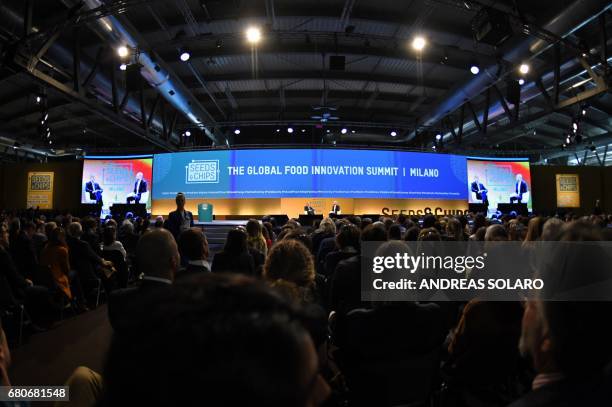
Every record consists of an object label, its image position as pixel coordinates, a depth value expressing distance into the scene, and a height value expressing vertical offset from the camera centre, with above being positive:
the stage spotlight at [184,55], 7.39 +3.46
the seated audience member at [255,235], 4.18 -0.22
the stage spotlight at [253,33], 6.49 +3.47
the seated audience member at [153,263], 1.98 -0.28
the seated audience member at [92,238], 5.23 -0.34
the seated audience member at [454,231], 4.01 -0.14
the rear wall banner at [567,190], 15.42 +1.37
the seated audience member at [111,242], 5.33 -0.41
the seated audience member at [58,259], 4.10 -0.52
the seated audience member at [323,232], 4.96 -0.21
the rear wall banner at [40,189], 15.24 +1.15
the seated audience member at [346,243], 3.31 -0.24
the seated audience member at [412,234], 4.06 -0.18
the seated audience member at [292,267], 2.14 -0.31
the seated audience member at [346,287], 2.61 -0.52
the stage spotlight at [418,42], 6.86 +3.54
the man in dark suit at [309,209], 10.94 +0.28
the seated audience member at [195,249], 2.68 -0.25
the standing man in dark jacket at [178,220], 4.59 -0.05
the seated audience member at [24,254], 4.33 -0.50
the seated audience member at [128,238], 6.37 -0.41
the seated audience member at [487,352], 1.85 -0.72
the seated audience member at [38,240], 5.39 -0.40
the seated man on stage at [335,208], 11.44 +0.32
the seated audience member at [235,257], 2.90 -0.34
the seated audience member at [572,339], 0.73 -0.27
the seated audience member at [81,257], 4.64 -0.56
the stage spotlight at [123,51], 6.81 +3.27
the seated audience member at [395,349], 1.68 -0.64
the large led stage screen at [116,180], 13.85 +1.45
